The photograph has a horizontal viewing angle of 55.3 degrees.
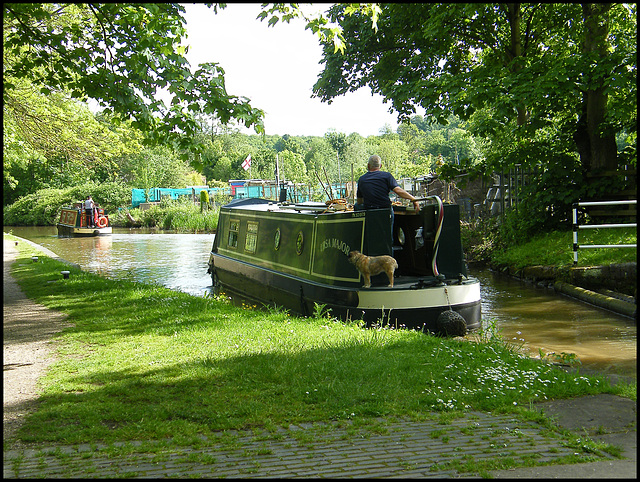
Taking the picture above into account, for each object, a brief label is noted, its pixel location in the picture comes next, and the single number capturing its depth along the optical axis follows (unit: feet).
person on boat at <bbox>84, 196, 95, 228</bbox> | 99.42
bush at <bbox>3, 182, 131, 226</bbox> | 140.46
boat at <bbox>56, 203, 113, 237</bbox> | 98.89
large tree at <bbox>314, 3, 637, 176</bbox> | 39.50
